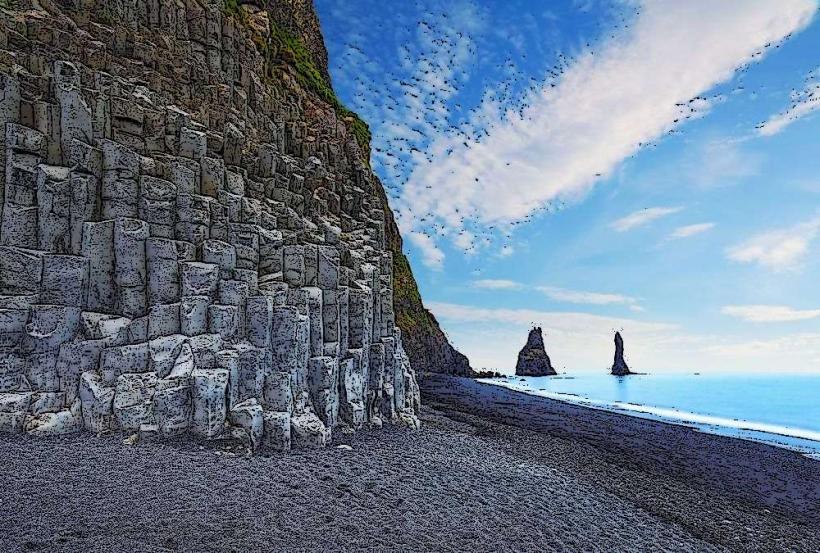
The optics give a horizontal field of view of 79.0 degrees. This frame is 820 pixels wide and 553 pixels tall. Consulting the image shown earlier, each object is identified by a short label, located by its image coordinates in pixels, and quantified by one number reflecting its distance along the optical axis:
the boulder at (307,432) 19.30
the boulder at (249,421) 17.70
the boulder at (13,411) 15.80
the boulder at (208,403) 17.34
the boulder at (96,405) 16.56
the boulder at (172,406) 16.84
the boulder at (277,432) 18.39
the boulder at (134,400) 16.61
